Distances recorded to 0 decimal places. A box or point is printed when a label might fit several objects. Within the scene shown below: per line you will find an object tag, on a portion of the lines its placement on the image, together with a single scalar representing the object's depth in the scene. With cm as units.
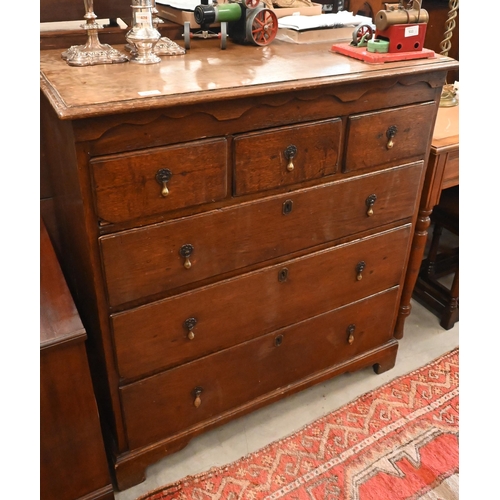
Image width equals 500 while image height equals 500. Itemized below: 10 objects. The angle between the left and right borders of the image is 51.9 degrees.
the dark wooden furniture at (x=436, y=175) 175
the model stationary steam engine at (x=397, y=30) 141
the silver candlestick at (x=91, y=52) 126
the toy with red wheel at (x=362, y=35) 147
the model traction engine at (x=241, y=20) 143
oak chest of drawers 114
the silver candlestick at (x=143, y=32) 126
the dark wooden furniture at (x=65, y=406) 122
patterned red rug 159
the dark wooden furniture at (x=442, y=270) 221
